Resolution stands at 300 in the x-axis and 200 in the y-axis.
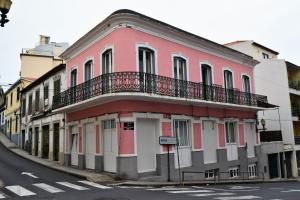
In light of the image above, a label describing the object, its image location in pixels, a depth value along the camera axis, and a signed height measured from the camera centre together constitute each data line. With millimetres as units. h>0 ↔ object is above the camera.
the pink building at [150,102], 13289 +1947
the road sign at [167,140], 13826 +53
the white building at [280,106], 25000 +2791
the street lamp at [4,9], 6211 +2799
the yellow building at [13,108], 29253 +3851
